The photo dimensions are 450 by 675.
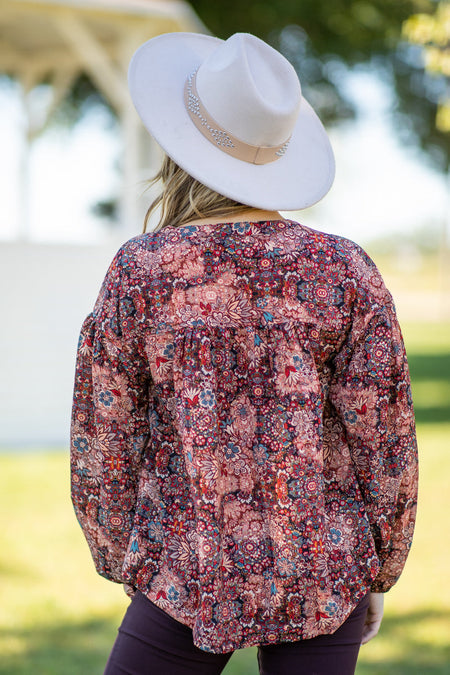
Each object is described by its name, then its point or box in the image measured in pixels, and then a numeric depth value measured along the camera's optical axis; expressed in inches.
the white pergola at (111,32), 293.0
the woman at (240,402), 61.9
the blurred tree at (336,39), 490.6
